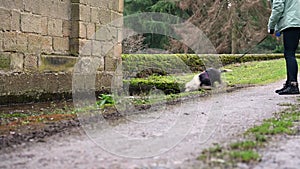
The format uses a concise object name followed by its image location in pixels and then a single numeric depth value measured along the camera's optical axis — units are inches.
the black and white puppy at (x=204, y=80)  285.6
